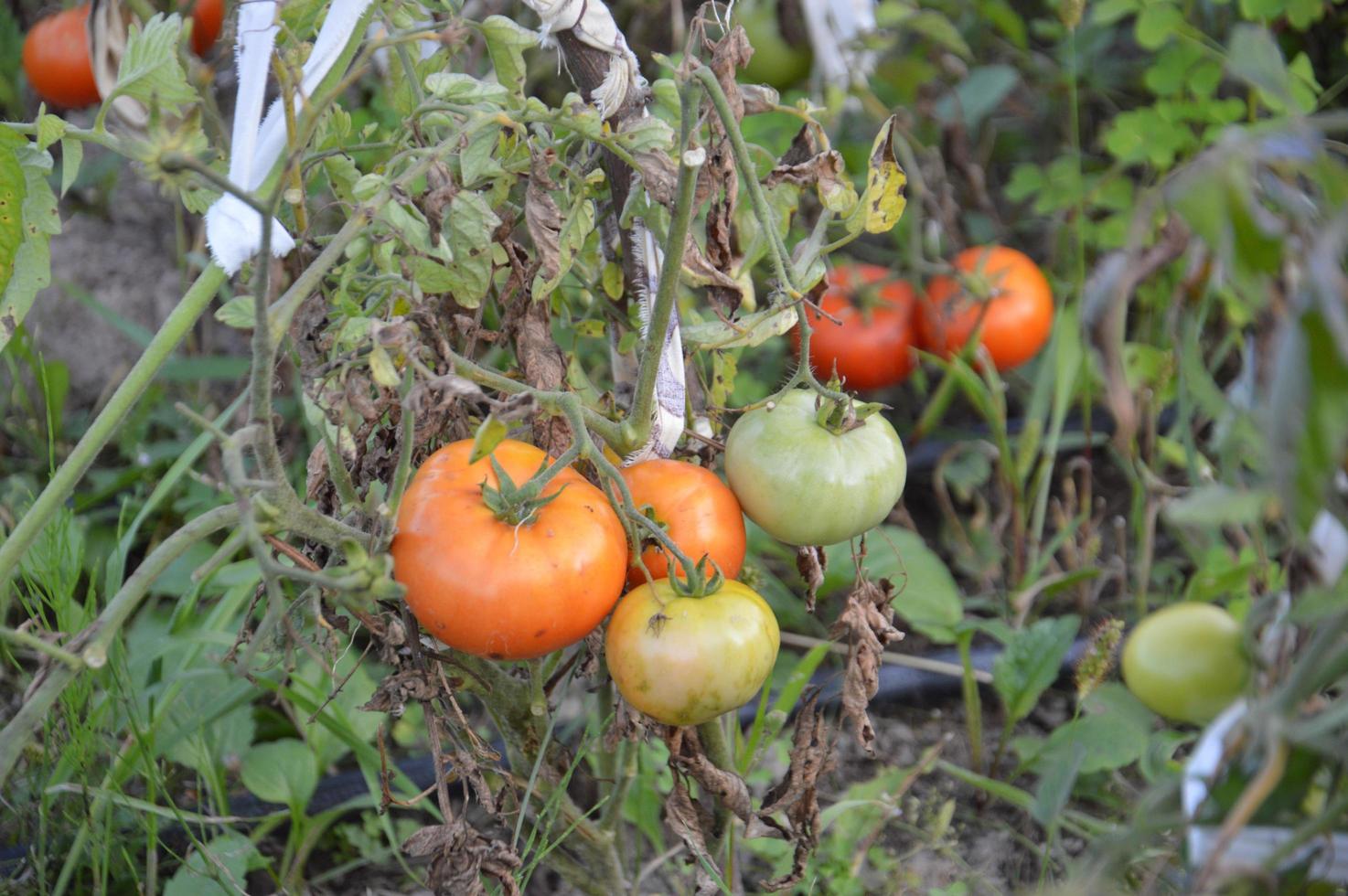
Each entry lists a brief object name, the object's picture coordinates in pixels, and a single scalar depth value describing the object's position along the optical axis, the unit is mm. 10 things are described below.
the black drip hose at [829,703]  1406
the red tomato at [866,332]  1946
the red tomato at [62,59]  2094
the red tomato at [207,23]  1926
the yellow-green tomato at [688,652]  829
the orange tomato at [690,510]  887
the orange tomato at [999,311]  1933
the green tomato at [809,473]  880
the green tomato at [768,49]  2062
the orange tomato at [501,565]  796
